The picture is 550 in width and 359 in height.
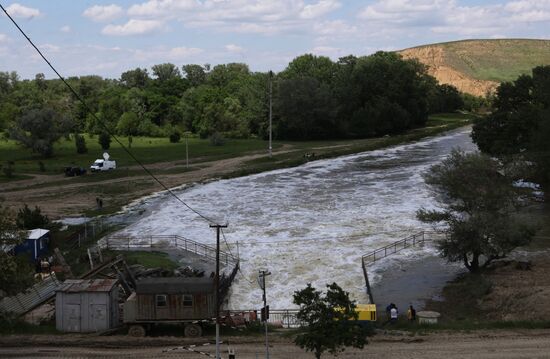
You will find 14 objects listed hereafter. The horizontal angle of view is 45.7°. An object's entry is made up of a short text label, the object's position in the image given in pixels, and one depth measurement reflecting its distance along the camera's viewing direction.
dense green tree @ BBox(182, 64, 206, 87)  188.39
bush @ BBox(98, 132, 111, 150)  92.76
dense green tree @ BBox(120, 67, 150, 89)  185.00
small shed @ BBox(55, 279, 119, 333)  26.62
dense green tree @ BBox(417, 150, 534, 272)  33.91
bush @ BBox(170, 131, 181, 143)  107.14
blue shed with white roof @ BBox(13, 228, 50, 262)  39.09
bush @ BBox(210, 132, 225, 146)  104.50
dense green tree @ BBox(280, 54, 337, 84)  138.38
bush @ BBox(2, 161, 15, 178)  70.62
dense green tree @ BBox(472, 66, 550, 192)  58.25
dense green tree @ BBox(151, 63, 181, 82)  196.00
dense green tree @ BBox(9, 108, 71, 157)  83.50
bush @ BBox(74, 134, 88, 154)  89.62
